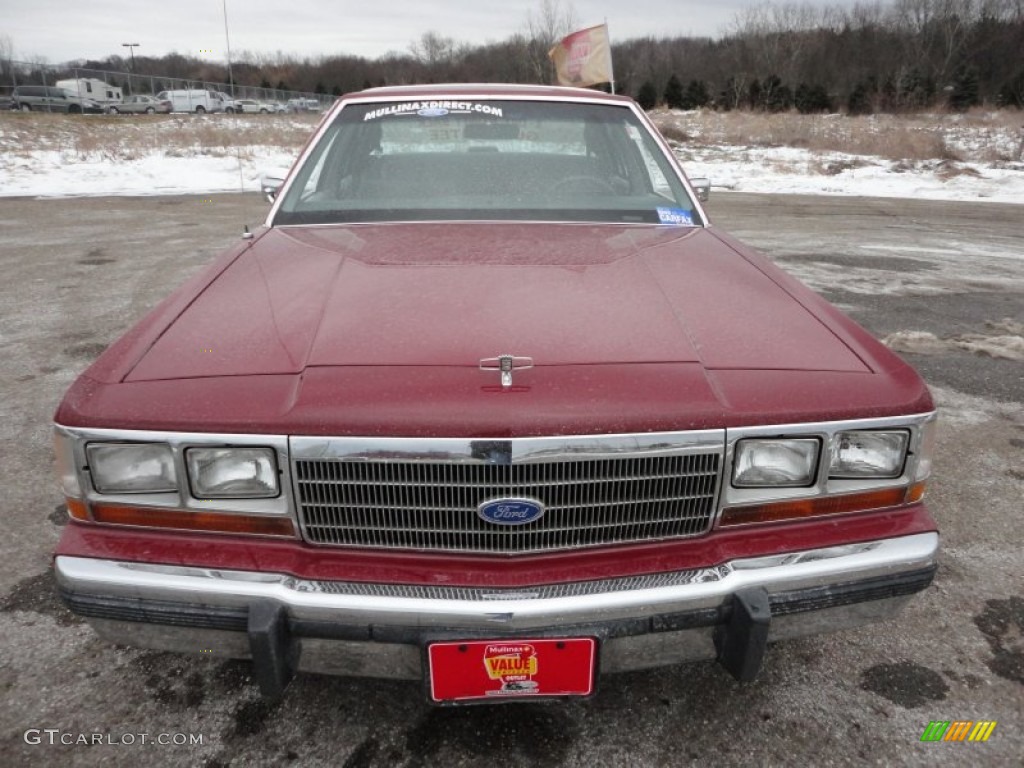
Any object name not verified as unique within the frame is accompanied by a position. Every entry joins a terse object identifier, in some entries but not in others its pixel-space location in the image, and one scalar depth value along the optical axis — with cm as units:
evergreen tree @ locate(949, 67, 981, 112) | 3694
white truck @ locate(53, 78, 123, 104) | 3419
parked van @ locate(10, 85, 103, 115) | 3083
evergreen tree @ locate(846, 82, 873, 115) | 3456
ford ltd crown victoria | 144
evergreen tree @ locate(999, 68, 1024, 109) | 3297
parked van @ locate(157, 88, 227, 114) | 3894
